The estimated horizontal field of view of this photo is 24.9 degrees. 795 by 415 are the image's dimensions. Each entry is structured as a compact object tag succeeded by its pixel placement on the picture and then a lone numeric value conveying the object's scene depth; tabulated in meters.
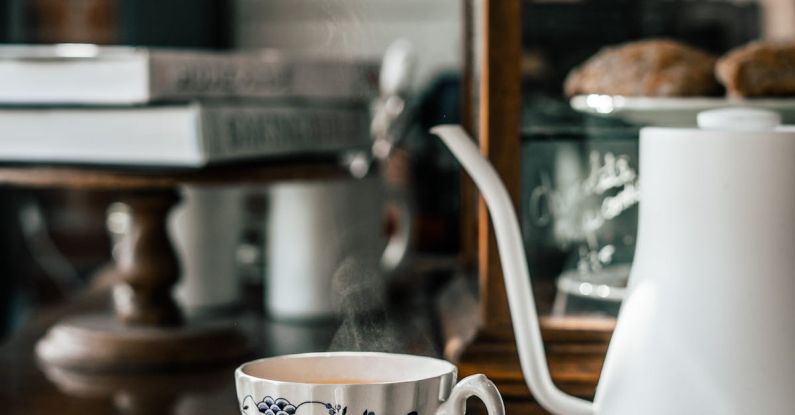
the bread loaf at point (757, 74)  1.15
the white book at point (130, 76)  1.27
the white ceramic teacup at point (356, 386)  0.93
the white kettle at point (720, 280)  0.94
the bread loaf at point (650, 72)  1.17
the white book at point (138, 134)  1.27
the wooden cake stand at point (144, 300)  1.28
